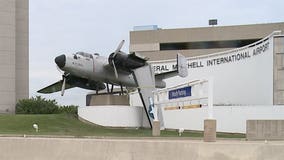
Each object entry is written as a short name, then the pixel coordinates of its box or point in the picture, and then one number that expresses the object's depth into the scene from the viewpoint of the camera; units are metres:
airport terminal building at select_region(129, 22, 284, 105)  36.59
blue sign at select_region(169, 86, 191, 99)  23.05
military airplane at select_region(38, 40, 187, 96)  36.69
